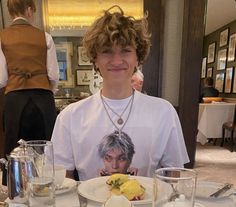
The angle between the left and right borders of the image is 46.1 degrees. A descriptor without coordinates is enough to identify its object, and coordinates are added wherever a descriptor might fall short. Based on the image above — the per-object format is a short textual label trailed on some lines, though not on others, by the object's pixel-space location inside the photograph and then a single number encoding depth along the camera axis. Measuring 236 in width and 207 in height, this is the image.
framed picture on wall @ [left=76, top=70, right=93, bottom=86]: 2.83
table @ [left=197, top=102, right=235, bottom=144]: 4.19
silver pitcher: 0.71
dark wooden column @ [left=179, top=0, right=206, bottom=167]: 2.37
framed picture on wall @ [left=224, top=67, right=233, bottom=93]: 5.57
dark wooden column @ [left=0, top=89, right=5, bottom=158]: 2.51
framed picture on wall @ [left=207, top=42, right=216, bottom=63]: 6.65
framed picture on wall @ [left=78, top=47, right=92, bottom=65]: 2.76
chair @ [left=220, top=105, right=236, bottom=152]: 3.99
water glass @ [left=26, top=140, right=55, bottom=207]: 0.68
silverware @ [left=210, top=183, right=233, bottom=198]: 0.78
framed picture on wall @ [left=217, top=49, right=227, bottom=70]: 5.88
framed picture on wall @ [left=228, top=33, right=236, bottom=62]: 5.36
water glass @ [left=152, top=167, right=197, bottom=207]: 0.59
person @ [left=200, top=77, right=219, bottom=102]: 5.13
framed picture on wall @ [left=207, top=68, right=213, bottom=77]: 6.74
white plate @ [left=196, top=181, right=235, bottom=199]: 0.79
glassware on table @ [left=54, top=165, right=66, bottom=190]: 0.81
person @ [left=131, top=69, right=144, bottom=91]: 1.79
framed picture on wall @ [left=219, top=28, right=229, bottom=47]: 6.00
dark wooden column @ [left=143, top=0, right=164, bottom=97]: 2.50
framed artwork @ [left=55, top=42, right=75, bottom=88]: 2.86
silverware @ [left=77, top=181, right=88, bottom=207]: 0.71
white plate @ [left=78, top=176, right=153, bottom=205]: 0.71
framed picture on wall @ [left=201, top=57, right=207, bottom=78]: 7.10
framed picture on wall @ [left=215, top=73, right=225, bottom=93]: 6.06
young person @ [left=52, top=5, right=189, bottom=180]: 1.09
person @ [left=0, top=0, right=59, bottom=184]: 1.83
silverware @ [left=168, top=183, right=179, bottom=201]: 0.59
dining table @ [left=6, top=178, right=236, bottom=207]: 0.70
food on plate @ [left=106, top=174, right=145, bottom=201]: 0.70
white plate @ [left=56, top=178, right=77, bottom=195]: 0.81
